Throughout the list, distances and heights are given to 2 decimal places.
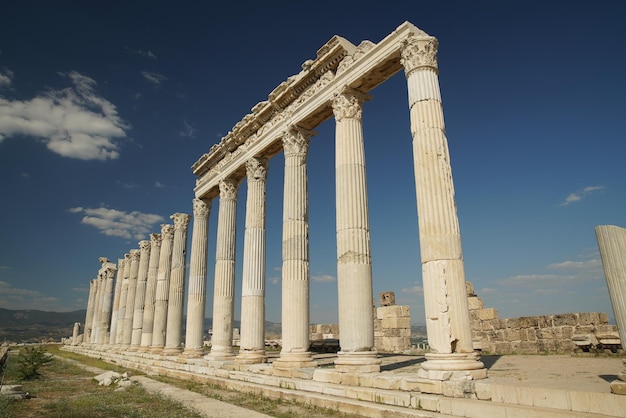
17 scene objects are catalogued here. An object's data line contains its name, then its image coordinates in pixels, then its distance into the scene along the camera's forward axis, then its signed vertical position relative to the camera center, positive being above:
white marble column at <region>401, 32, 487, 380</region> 9.89 +2.48
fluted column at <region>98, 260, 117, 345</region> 42.66 +3.07
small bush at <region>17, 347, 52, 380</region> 17.41 -1.29
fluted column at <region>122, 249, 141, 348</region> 34.66 +2.86
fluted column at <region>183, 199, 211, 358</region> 22.50 +2.79
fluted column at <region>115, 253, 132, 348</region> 36.31 +2.22
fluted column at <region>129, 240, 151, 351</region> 31.25 +2.97
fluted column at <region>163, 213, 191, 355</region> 25.09 +2.20
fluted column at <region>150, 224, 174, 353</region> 27.61 +2.78
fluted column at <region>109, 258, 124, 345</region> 38.33 +2.55
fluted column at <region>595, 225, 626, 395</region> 7.40 +1.05
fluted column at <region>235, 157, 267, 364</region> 17.55 +2.59
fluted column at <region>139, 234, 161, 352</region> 29.23 +2.73
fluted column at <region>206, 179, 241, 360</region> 20.16 +2.75
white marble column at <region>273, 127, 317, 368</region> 14.96 +2.74
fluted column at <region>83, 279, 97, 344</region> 51.50 +2.61
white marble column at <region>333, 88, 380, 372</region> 12.46 +2.69
